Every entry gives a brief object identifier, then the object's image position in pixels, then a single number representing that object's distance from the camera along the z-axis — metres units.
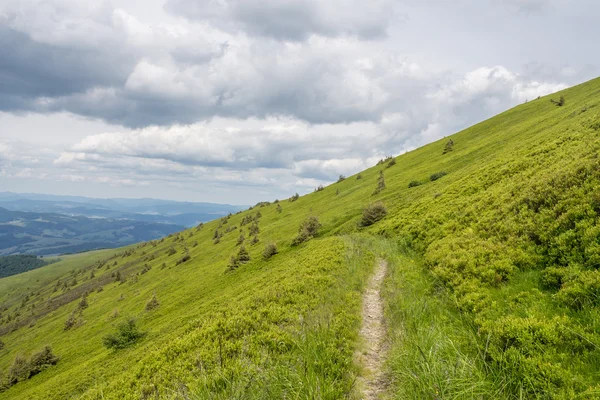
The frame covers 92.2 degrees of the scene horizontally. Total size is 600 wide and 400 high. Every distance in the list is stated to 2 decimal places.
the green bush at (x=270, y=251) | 43.01
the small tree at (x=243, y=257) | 45.92
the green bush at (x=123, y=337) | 29.92
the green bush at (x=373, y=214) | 38.24
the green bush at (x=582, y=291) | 8.85
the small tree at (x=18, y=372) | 40.69
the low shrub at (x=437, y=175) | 47.40
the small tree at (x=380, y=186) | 56.94
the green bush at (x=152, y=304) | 45.56
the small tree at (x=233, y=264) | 44.97
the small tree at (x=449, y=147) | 67.26
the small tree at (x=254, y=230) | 71.94
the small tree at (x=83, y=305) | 76.12
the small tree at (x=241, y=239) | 67.92
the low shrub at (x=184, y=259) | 79.74
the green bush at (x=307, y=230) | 44.03
